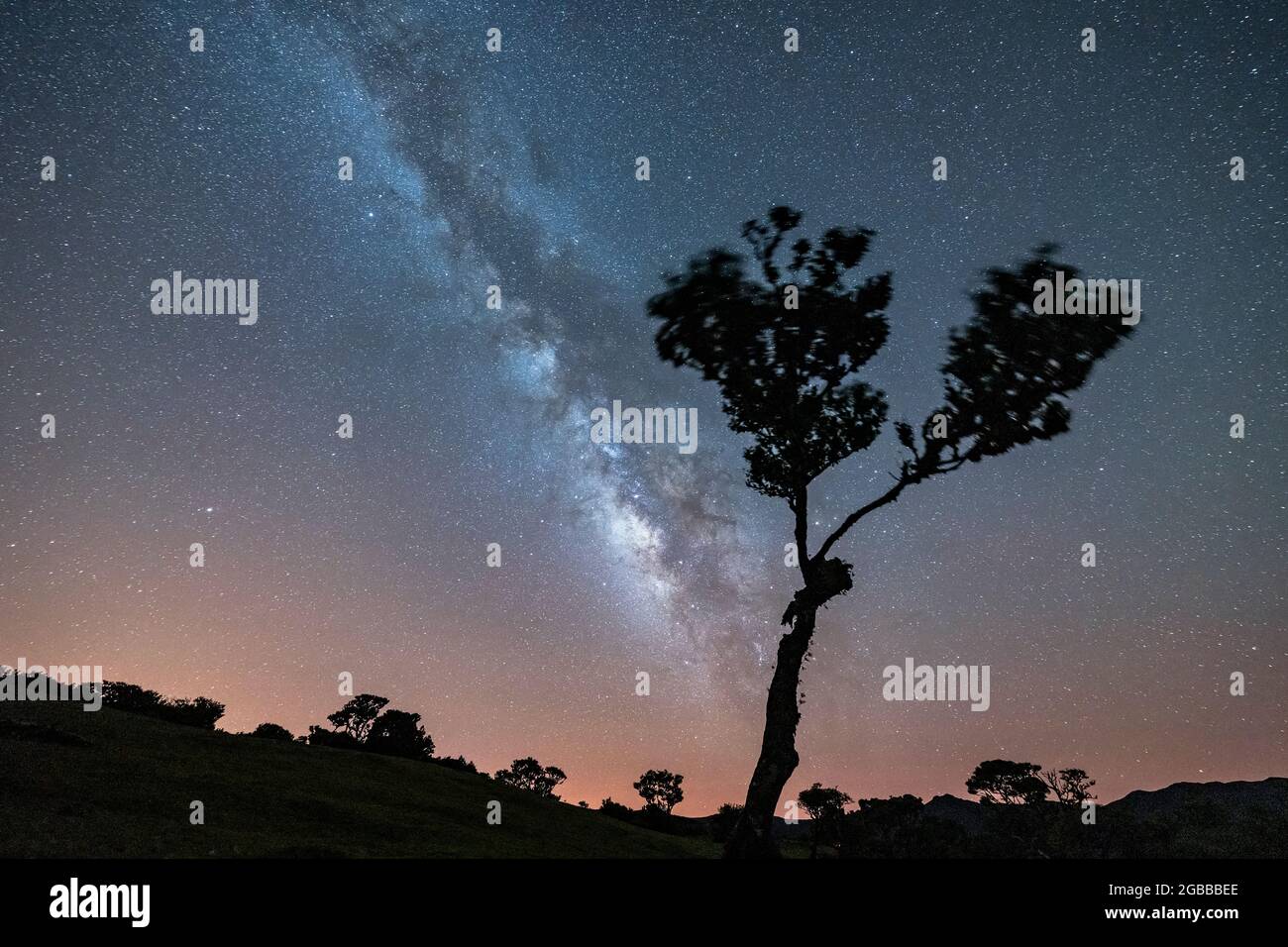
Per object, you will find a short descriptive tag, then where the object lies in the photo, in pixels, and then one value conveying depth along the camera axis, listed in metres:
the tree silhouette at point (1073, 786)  50.88
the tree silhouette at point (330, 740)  63.00
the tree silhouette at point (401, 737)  69.25
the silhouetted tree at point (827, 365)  25.52
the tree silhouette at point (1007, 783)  57.66
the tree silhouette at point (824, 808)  55.69
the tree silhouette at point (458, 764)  65.85
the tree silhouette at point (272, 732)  59.91
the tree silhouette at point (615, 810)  65.69
